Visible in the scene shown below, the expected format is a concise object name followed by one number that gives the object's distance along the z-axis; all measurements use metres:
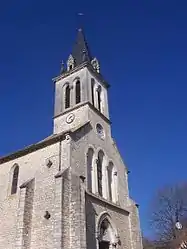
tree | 39.44
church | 16.81
